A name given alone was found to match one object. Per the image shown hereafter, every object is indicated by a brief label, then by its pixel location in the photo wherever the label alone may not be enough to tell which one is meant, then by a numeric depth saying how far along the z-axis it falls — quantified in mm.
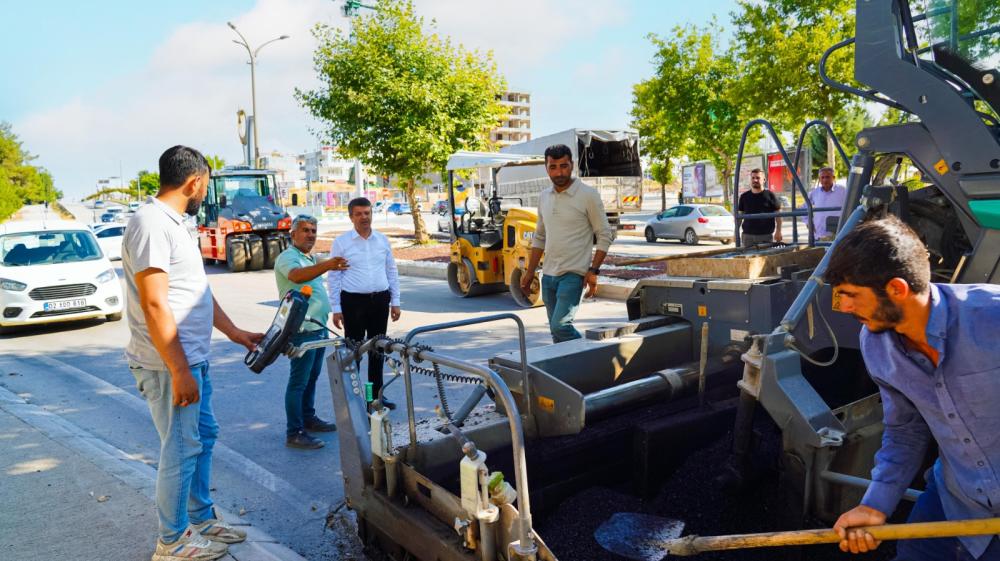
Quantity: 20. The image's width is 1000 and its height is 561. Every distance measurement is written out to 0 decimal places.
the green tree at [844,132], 27578
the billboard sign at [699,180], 29953
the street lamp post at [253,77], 28805
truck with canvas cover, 18250
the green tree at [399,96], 20625
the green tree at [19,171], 66719
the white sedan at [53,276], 10250
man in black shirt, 8328
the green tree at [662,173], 36094
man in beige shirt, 5086
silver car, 22609
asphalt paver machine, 2883
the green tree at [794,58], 16484
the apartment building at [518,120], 141212
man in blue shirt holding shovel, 1837
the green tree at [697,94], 25703
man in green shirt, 5090
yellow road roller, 11125
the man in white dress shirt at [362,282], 5500
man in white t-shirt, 3115
